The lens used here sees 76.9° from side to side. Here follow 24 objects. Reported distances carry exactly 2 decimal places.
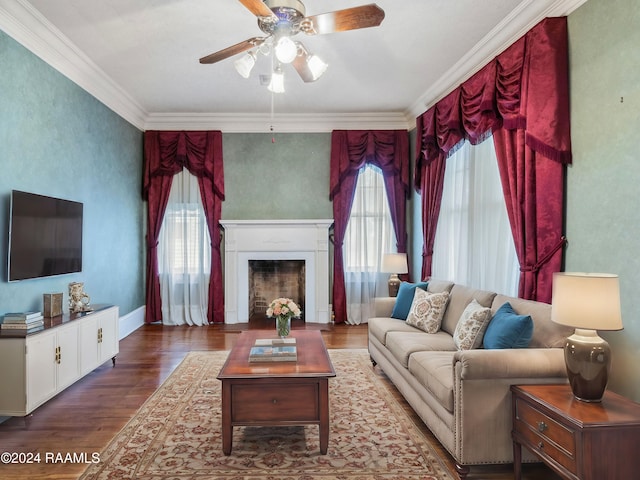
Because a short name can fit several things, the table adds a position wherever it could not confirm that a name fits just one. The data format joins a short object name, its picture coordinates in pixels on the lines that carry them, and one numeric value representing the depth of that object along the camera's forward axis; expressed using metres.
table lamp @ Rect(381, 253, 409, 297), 5.14
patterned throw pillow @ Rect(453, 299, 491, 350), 2.84
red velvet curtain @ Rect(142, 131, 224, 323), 6.14
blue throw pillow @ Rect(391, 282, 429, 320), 4.20
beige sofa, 2.23
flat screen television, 3.24
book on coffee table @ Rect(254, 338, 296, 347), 3.13
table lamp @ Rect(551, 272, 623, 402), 1.96
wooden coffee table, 2.47
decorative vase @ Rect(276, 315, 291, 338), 3.23
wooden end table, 1.76
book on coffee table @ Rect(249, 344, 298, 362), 2.77
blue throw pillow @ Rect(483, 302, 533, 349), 2.53
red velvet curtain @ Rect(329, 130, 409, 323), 6.20
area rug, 2.30
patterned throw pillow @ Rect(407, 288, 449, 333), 3.69
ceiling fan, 2.35
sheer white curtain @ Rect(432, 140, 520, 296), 3.78
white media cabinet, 2.83
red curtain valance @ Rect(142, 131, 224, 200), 6.14
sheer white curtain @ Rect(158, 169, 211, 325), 6.19
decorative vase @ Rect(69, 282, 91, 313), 3.88
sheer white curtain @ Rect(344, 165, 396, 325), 6.28
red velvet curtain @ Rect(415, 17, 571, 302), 2.92
